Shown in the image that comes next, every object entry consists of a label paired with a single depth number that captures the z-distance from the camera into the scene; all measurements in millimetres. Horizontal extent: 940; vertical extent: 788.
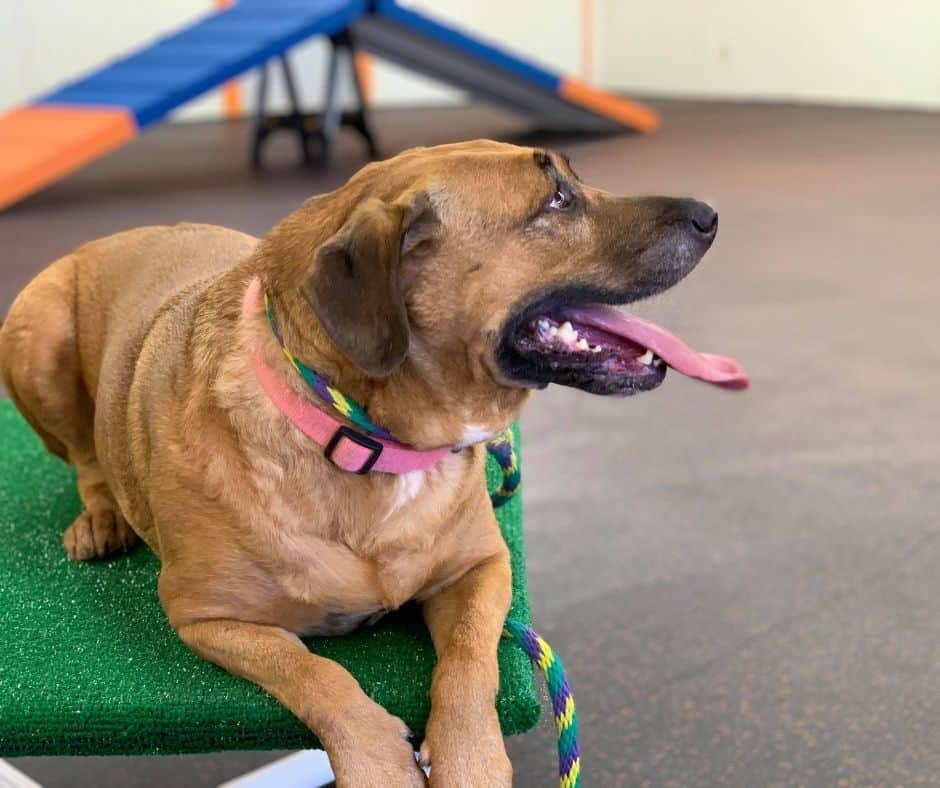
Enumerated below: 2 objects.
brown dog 1678
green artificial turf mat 1766
